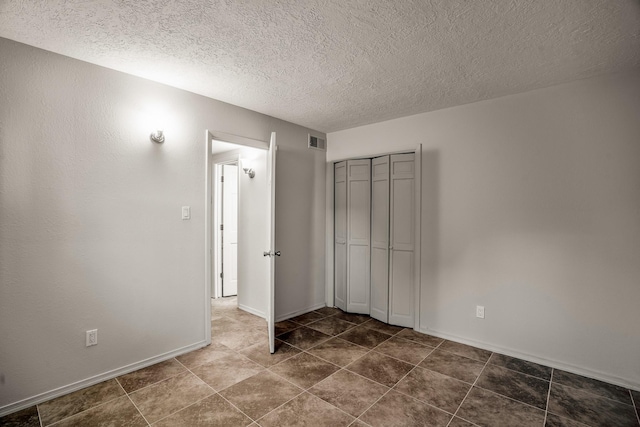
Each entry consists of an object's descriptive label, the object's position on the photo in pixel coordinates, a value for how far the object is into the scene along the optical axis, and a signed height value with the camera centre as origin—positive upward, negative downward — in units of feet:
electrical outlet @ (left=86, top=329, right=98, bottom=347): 7.76 -3.13
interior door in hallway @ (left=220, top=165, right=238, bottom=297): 15.85 -0.77
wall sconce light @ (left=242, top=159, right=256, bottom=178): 13.29 +1.94
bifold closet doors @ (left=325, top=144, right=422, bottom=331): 11.53 -0.74
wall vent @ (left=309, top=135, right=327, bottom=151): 13.93 +3.22
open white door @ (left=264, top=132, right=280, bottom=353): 9.70 -0.62
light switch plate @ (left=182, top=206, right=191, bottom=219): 9.60 +0.03
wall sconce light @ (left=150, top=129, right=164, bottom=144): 8.84 +2.20
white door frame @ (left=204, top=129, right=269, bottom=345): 10.09 -0.59
